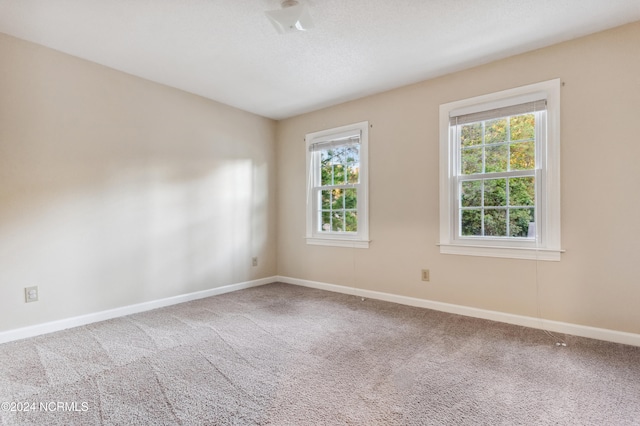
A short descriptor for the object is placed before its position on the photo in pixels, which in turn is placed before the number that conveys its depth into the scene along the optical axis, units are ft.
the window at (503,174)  9.04
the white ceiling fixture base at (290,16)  7.07
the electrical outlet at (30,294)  8.70
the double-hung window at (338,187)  13.08
